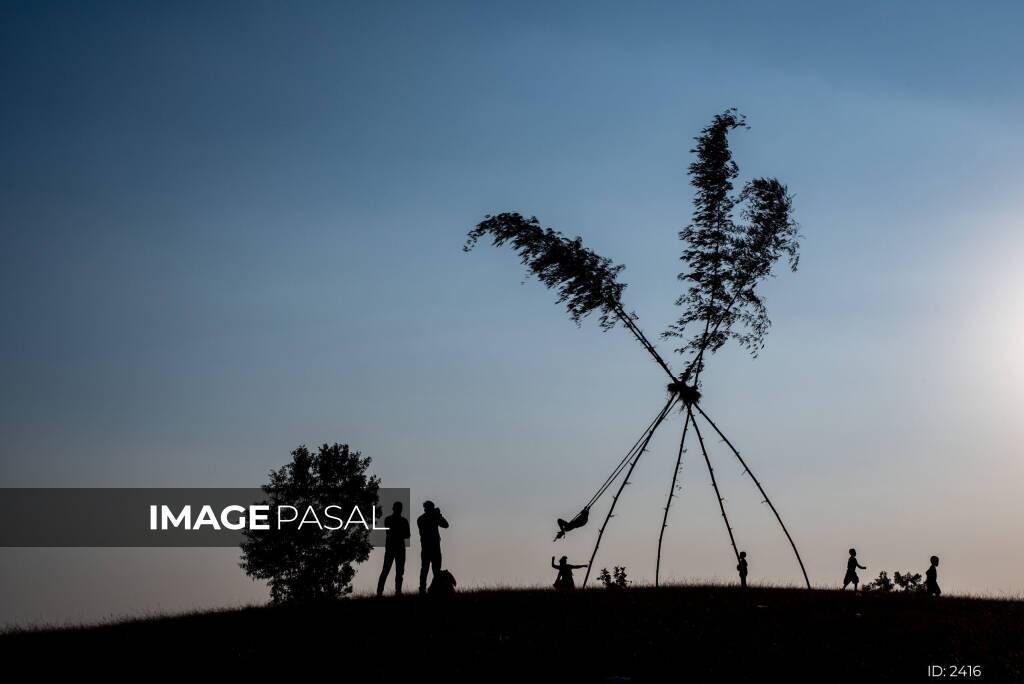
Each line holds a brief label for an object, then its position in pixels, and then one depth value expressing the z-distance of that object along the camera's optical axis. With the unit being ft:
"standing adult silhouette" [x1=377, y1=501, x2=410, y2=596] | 78.48
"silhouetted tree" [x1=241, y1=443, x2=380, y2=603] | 161.38
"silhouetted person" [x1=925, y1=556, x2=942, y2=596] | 92.22
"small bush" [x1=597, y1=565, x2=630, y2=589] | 95.27
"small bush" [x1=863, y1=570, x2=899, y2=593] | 150.59
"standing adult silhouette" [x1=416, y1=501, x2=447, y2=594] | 77.51
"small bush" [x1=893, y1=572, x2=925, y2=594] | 163.94
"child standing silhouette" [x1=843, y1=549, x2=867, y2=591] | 95.55
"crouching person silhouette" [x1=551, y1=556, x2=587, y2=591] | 89.52
